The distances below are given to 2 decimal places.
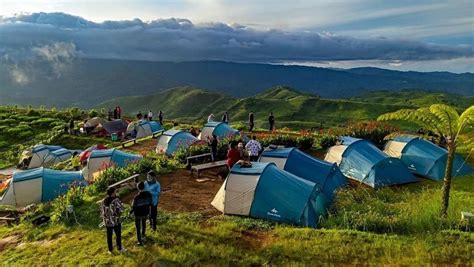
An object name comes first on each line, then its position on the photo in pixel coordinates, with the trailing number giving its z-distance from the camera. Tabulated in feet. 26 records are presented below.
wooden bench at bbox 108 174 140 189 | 66.13
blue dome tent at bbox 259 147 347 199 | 71.87
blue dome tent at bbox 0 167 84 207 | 80.18
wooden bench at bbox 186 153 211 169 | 80.59
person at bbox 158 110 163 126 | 179.42
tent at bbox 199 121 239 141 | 124.63
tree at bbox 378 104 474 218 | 53.88
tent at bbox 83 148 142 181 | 97.76
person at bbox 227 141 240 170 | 72.13
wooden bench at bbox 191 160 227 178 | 75.76
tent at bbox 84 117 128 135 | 169.27
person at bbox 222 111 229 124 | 142.12
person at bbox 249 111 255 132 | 134.92
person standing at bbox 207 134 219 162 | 85.45
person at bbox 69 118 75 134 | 175.89
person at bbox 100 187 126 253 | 45.70
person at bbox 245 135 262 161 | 79.51
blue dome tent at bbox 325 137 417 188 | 80.64
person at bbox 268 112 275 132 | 139.78
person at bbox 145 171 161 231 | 50.15
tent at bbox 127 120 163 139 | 162.61
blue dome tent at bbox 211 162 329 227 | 54.44
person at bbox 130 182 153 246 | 46.98
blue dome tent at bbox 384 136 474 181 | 88.74
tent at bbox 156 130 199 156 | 119.14
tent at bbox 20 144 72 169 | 140.56
